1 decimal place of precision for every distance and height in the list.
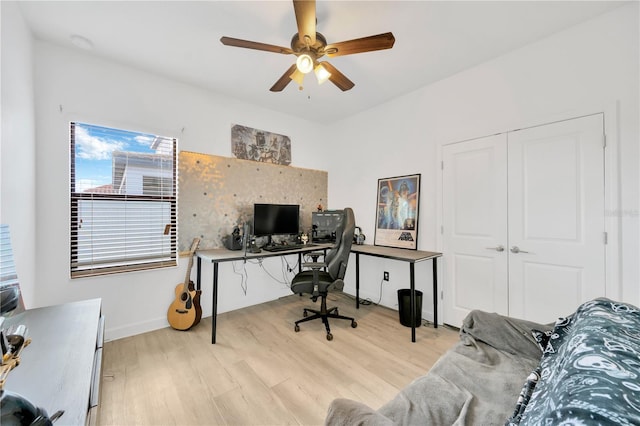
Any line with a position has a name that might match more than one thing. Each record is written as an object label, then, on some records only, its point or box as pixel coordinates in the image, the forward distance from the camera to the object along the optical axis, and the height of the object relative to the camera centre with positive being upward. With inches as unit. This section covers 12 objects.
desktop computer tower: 143.5 -6.6
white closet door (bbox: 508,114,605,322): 76.7 -1.4
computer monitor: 124.3 -2.8
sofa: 18.9 -24.2
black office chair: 101.2 -24.2
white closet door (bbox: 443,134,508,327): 94.8 -5.5
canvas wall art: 126.4 +37.3
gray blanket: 35.6 -29.9
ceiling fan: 61.3 +46.4
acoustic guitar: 103.3 -39.6
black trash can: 107.8 -41.4
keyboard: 116.1 -16.3
